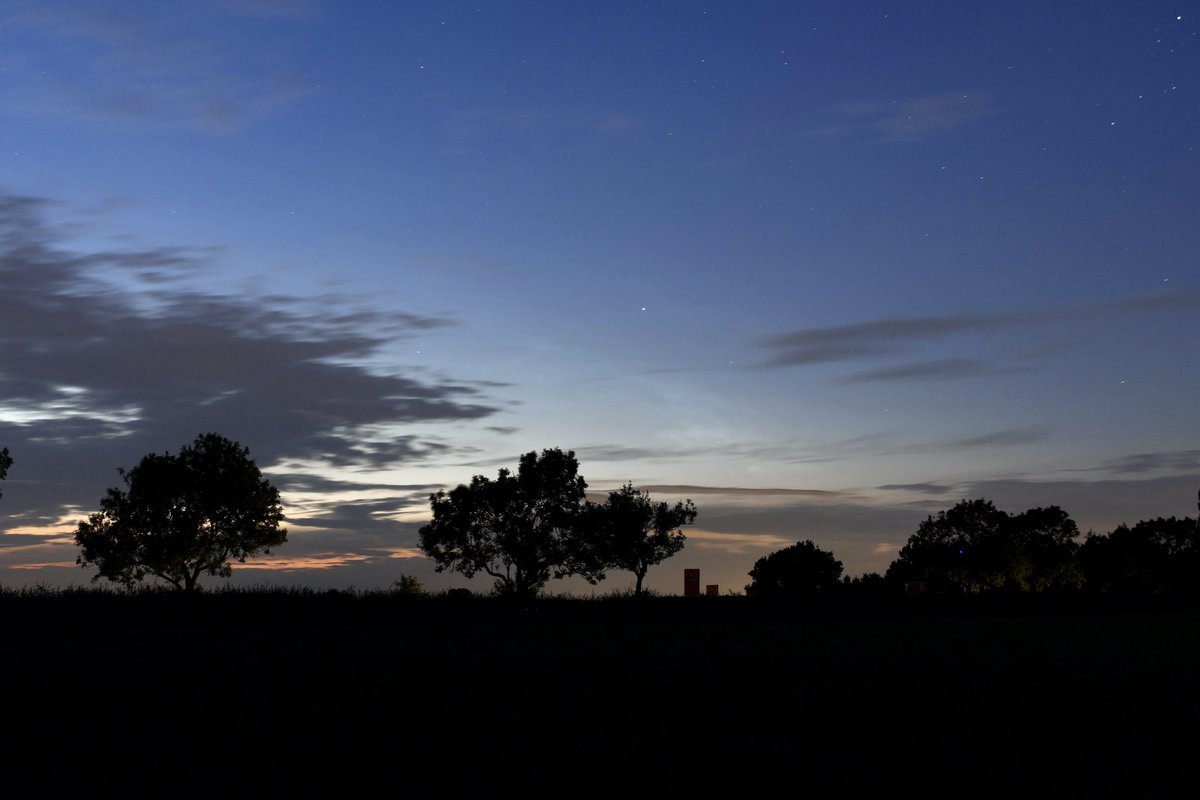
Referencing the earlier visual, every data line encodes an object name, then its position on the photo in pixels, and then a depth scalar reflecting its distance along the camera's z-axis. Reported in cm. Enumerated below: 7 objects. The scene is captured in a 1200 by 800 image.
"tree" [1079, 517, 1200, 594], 14038
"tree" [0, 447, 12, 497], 7138
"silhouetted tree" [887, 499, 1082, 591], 13138
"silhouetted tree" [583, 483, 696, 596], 10512
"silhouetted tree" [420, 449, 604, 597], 10406
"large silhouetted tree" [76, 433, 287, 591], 9275
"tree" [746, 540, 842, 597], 7412
